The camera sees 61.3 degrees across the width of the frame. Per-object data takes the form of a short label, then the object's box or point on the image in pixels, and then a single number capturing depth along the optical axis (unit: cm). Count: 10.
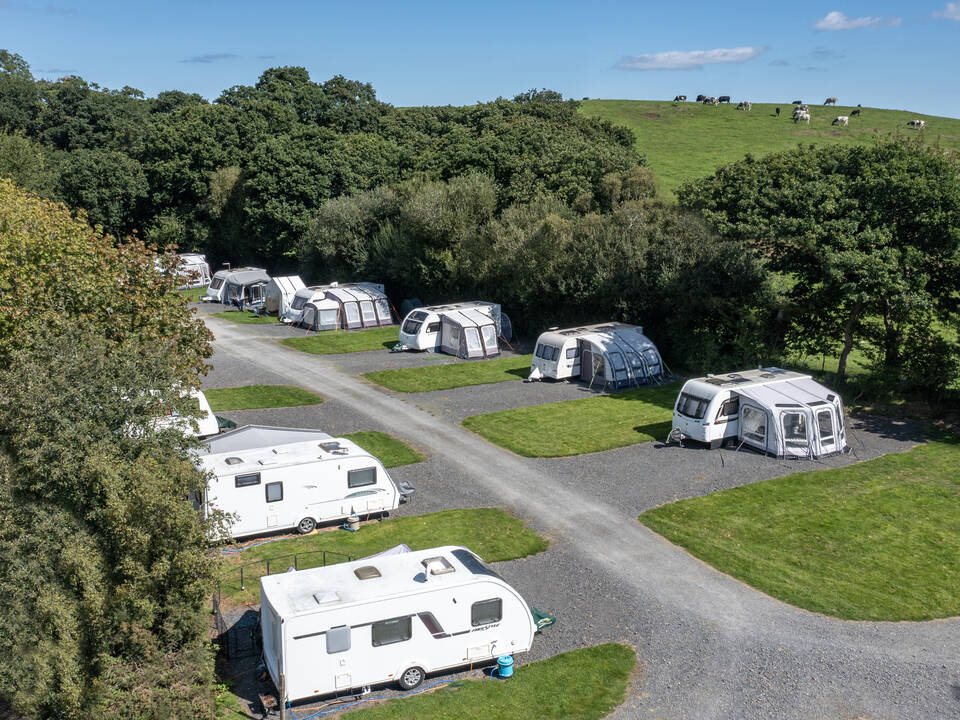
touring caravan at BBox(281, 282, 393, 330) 4181
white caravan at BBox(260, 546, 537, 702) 1219
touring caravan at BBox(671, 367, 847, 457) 2267
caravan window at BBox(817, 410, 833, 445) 2280
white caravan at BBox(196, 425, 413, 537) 1789
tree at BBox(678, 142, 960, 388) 2484
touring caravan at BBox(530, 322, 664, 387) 3022
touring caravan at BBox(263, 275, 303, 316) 4475
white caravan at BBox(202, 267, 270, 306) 4825
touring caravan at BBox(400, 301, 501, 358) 3556
